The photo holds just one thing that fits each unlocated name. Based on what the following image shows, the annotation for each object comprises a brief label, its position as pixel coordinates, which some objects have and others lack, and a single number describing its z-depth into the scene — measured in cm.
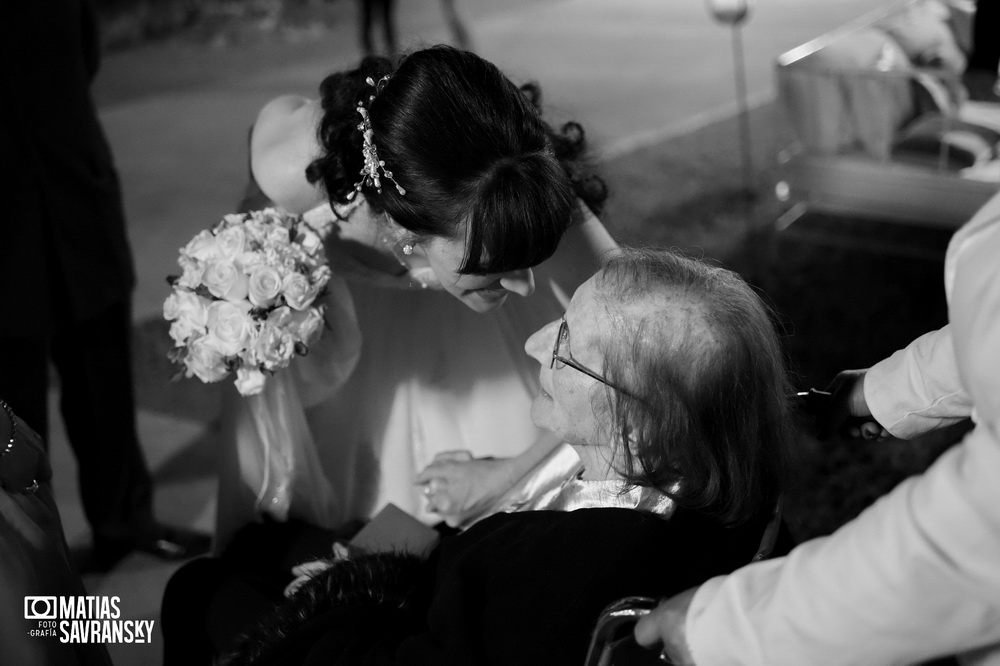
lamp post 437
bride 164
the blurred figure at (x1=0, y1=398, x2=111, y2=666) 146
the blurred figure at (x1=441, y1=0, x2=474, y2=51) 787
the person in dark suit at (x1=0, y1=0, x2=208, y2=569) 234
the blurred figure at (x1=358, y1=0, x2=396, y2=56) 755
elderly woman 144
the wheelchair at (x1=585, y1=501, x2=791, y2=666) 132
